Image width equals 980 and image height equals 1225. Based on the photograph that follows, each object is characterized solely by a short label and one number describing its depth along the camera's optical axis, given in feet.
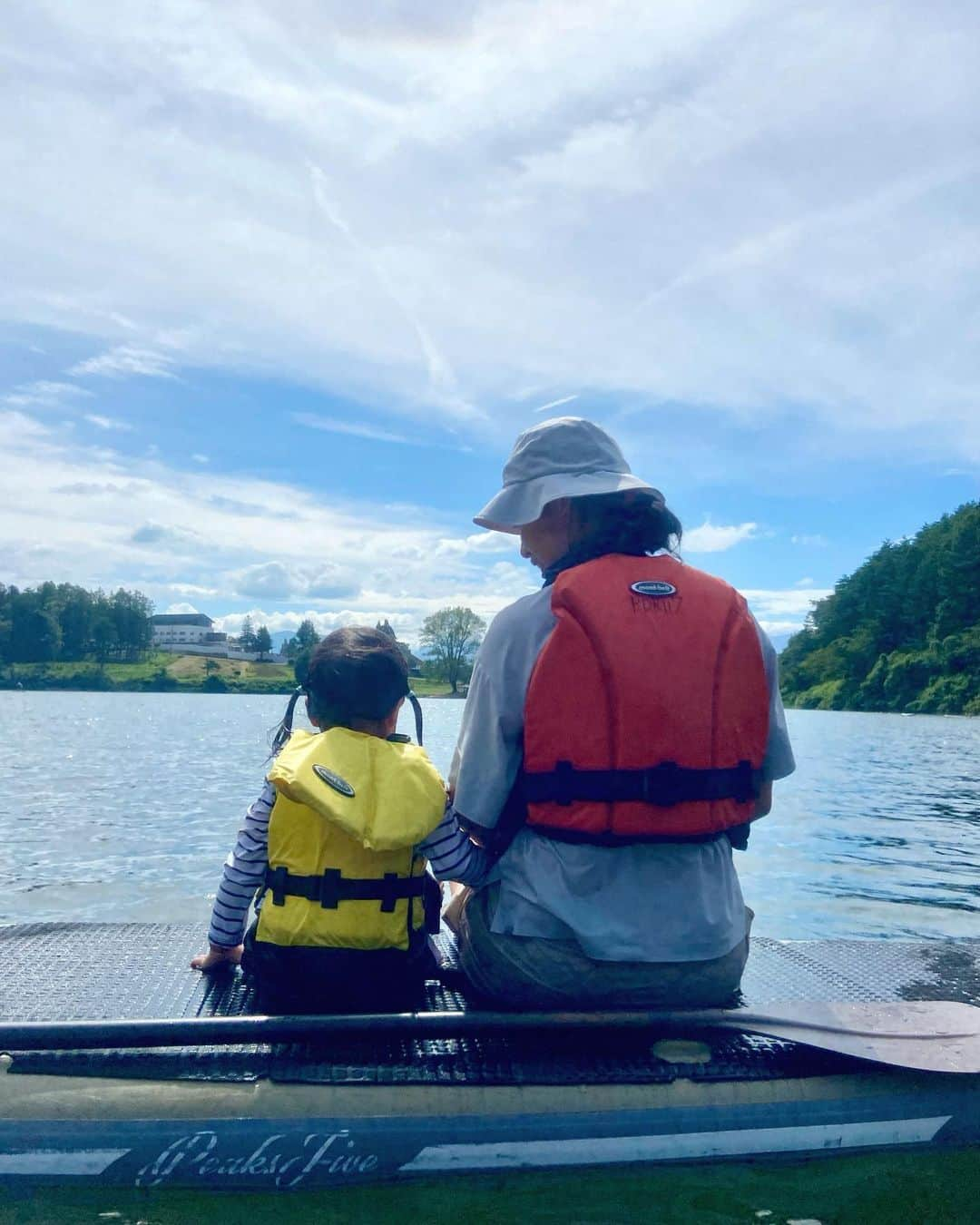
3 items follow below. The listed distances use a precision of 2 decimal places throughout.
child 9.07
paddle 9.13
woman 8.93
